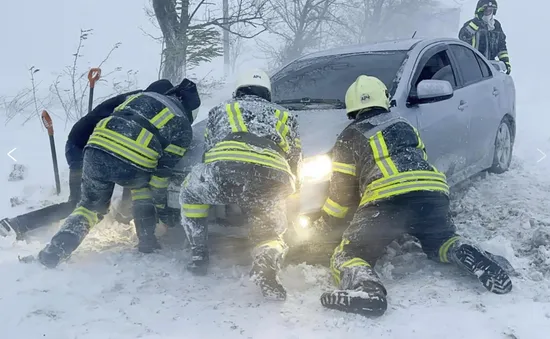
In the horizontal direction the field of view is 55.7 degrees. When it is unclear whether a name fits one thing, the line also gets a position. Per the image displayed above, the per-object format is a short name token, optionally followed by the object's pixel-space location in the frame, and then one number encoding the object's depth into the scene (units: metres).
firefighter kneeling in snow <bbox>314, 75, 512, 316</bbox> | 3.31
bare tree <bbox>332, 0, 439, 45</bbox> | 26.83
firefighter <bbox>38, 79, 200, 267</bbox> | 3.84
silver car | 4.00
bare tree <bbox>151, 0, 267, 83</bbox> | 9.16
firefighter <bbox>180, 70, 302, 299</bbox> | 3.39
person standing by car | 8.27
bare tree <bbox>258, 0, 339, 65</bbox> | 20.28
